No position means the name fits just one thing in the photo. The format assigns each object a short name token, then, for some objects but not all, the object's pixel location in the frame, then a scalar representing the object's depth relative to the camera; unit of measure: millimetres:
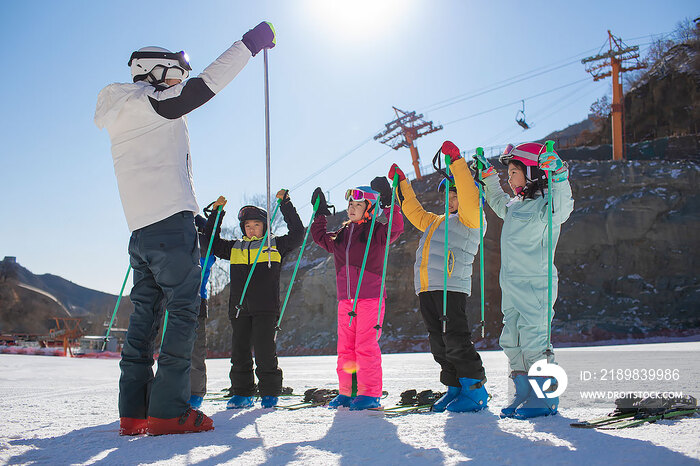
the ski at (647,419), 2421
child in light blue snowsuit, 3154
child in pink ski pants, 3911
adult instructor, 2672
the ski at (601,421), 2488
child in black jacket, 4199
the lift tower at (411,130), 34312
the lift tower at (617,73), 27859
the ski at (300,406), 3809
